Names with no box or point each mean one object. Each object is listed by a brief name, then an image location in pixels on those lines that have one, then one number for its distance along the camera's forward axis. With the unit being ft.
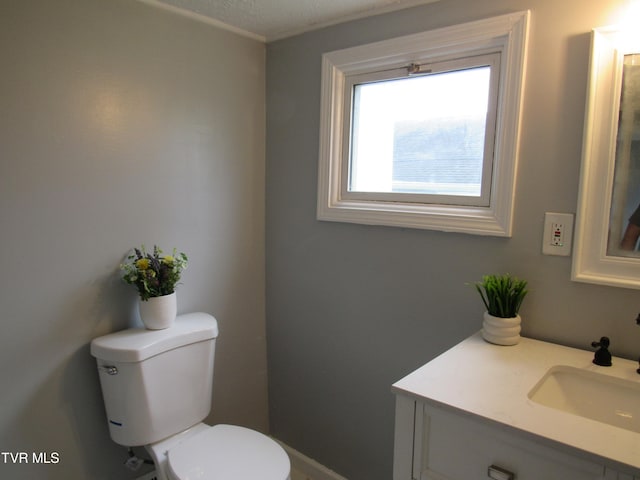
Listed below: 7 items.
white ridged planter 4.22
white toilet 4.55
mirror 3.80
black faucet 3.76
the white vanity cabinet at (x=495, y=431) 2.72
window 4.52
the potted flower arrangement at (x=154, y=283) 5.11
